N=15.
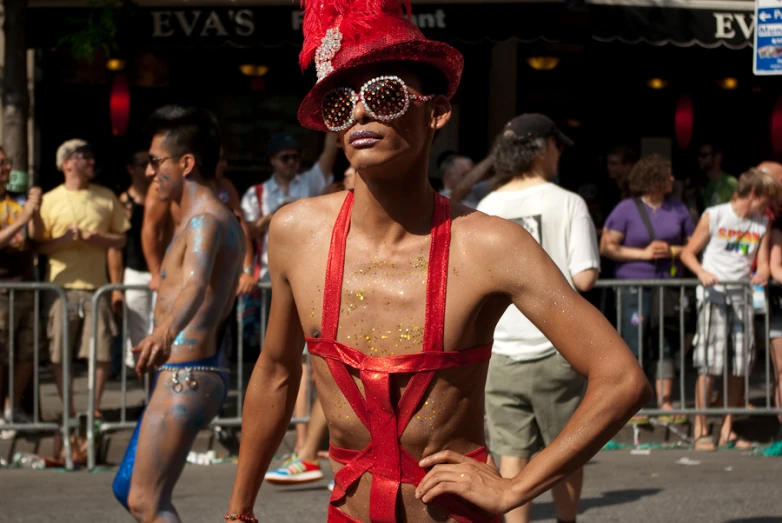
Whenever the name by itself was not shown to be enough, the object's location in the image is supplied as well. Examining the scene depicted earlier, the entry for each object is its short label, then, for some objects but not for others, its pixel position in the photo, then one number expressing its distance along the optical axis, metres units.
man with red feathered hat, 2.93
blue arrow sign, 7.45
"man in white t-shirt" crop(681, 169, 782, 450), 9.13
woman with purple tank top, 9.41
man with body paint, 4.77
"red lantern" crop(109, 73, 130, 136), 11.66
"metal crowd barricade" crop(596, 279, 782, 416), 9.12
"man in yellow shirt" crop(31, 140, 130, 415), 8.82
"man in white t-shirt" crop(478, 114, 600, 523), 5.88
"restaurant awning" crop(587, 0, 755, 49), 11.15
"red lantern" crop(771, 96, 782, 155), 12.39
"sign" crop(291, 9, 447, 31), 10.98
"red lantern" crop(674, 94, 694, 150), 13.08
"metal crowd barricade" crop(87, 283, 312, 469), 8.54
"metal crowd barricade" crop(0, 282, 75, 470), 8.52
